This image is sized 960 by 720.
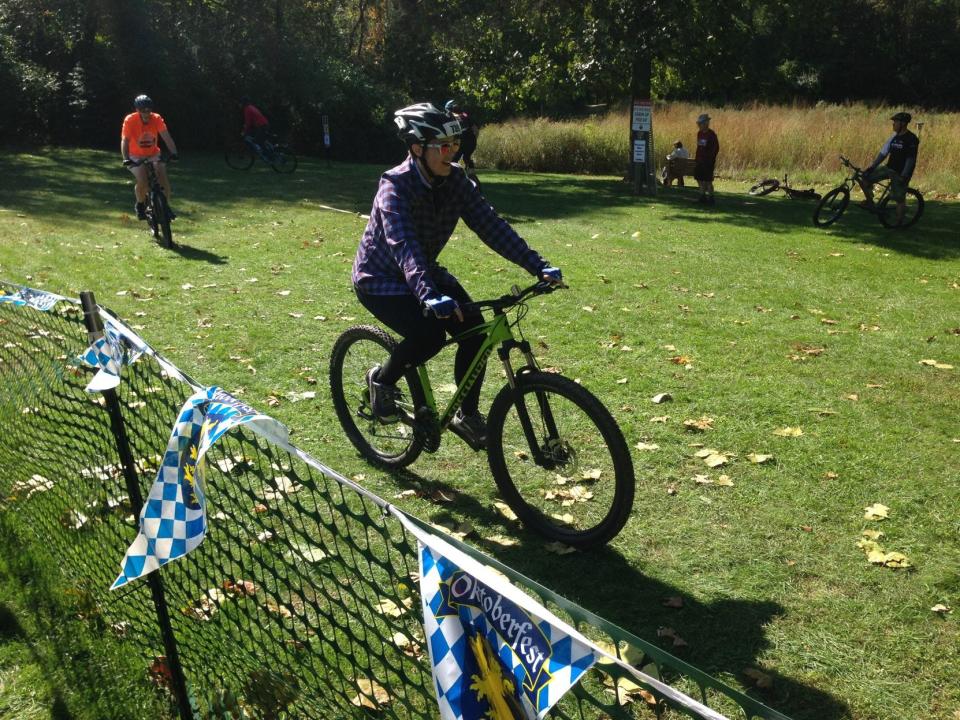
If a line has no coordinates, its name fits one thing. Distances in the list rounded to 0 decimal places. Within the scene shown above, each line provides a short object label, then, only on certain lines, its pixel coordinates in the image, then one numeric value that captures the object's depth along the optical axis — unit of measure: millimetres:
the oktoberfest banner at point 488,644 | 1788
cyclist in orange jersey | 12641
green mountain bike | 4344
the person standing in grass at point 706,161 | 19453
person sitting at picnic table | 22609
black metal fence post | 3234
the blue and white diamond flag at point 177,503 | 2820
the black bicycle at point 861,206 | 15922
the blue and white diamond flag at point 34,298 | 4143
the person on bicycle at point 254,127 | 25188
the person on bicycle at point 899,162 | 15484
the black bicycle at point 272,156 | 25562
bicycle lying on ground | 20953
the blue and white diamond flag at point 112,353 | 3201
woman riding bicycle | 4555
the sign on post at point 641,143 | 19953
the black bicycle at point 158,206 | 12670
